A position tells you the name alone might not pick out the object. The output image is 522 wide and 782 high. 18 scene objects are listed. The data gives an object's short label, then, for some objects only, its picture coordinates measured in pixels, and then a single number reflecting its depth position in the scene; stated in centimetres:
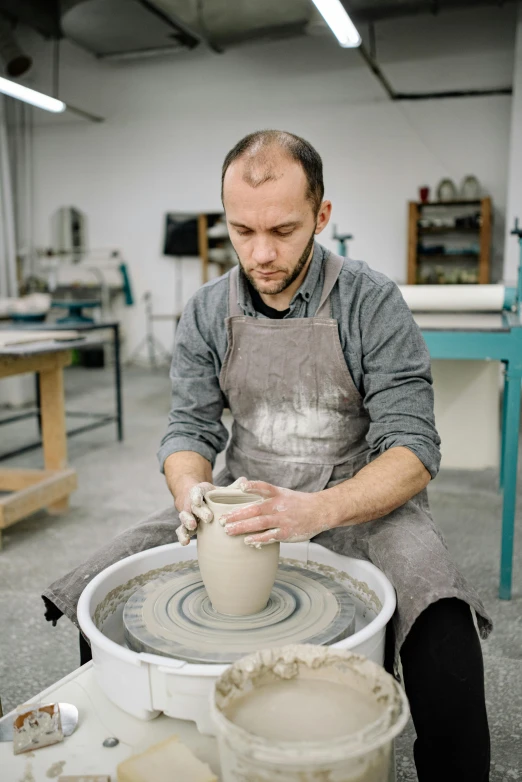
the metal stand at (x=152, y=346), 725
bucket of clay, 54
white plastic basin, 75
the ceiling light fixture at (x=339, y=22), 320
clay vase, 90
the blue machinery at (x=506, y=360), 183
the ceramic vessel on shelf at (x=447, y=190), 578
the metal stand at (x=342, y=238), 328
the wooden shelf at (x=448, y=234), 558
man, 85
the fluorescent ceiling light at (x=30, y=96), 448
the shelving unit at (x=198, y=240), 653
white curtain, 734
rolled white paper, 243
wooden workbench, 230
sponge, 66
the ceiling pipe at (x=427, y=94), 561
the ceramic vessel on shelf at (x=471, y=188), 569
